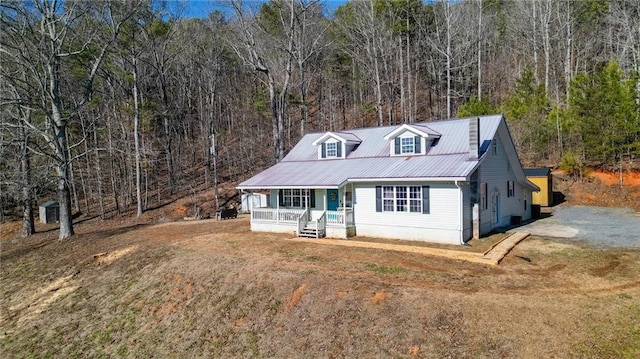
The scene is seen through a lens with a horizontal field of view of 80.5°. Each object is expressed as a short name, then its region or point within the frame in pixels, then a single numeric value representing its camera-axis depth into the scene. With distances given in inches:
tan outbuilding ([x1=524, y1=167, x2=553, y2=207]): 1052.5
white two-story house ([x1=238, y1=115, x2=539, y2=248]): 650.2
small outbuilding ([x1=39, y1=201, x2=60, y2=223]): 1222.3
